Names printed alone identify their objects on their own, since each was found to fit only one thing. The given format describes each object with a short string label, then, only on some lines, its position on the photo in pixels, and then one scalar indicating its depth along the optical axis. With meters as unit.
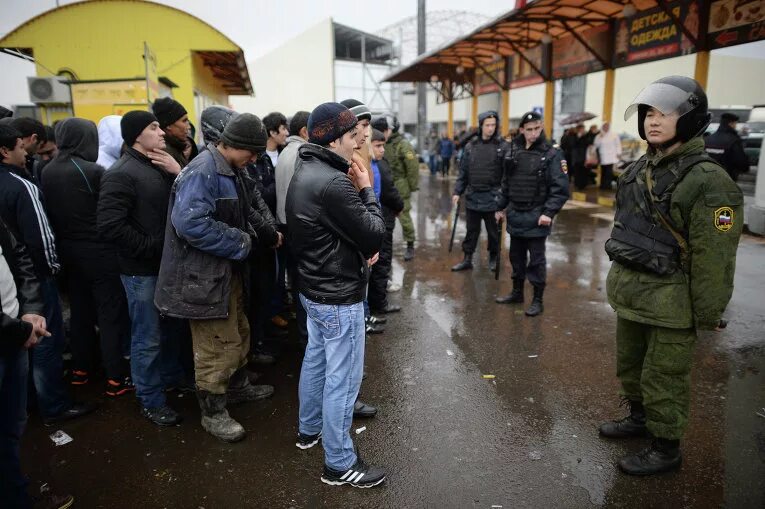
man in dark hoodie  3.31
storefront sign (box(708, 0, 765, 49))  8.16
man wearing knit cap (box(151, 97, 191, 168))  3.42
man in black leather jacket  2.40
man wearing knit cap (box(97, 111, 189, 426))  2.97
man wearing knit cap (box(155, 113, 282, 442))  2.73
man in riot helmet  2.45
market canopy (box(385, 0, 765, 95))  8.94
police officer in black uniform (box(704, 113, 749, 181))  8.12
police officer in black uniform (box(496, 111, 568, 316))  4.94
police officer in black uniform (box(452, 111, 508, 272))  6.26
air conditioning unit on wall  8.81
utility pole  19.82
